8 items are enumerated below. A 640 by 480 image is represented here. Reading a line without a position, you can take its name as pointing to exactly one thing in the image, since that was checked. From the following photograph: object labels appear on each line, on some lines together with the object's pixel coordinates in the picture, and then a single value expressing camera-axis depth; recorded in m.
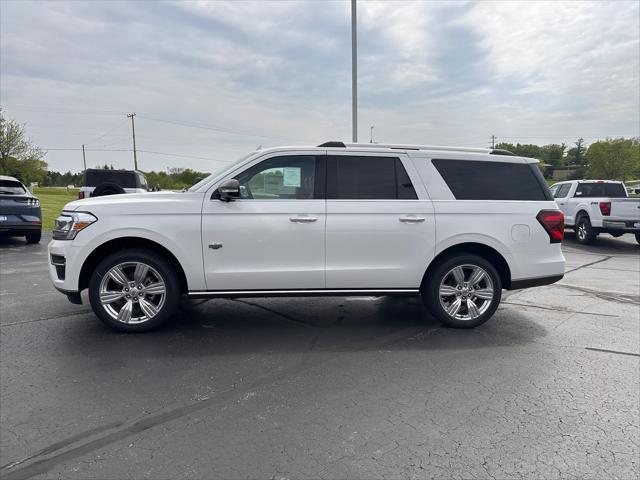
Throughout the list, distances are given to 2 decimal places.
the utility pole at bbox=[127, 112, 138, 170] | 63.75
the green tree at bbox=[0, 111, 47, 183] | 37.22
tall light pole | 12.18
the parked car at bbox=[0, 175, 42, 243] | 10.75
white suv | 4.52
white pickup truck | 12.77
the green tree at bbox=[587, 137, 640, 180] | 83.12
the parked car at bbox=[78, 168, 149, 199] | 15.05
